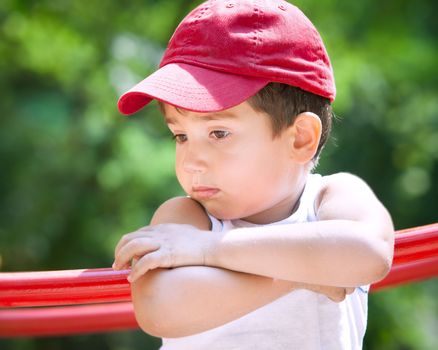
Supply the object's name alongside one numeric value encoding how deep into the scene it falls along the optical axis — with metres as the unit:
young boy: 3.10
